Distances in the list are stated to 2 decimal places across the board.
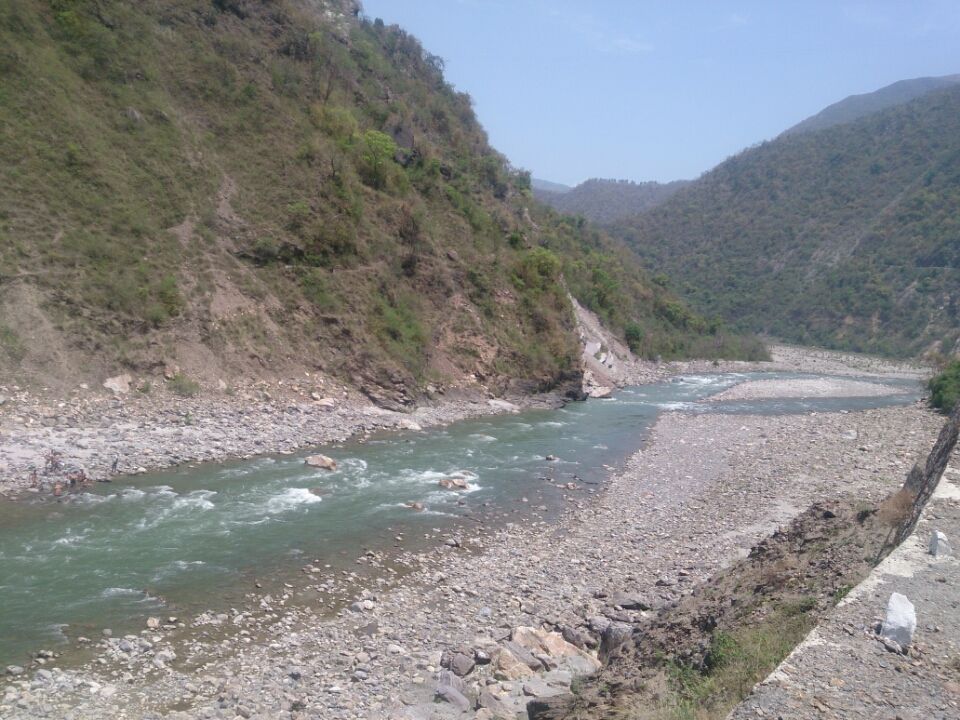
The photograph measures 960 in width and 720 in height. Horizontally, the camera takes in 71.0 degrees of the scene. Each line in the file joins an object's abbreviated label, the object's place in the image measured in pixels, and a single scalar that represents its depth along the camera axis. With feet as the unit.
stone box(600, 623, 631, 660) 30.07
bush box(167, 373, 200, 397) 66.13
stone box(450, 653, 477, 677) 28.04
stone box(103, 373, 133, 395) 61.87
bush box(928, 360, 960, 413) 103.98
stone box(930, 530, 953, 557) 23.12
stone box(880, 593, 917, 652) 18.13
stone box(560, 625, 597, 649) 31.60
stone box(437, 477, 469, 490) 56.03
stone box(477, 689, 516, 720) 25.20
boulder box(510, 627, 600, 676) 29.12
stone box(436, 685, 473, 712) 26.09
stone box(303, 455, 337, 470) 58.39
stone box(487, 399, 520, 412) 93.75
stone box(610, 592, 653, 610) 35.52
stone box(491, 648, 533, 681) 27.86
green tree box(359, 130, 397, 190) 105.81
